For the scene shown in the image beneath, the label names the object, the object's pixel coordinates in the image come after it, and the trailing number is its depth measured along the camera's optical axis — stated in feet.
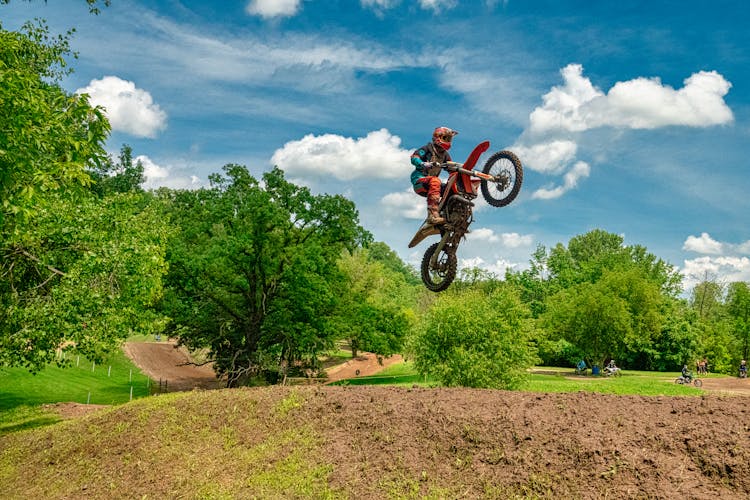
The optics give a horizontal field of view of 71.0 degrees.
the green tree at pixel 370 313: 103.07
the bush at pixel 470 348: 57.93
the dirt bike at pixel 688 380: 100.53
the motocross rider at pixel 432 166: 31.99
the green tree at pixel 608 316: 153.28
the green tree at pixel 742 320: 178.81
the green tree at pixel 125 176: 241.96
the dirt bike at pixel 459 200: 30.45
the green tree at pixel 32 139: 32.60
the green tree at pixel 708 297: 289.21
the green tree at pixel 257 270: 82.99
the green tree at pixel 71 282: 46.70
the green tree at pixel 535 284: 214.69
